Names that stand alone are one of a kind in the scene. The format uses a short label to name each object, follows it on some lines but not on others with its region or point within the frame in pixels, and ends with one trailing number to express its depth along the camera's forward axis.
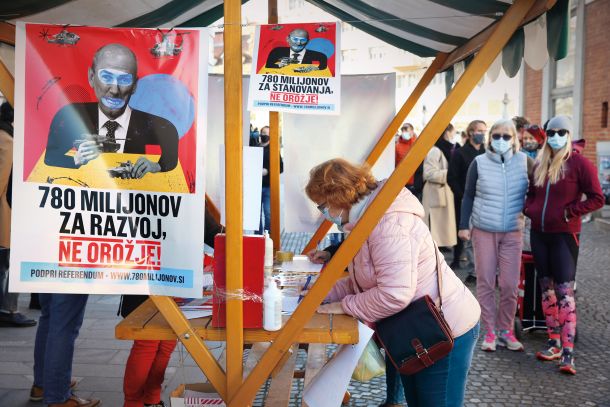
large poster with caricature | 2.73
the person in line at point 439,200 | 8.77
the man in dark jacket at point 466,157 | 7.86
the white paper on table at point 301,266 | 4.15
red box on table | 2.85
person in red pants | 3.57
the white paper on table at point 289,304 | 3.14
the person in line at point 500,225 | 5.40
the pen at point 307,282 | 3.44
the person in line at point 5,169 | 5.37
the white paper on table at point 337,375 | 2.88
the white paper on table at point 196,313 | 3.08
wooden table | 2.83
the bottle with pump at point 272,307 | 2.84
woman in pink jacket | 2.78
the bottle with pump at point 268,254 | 3.29
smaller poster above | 4.09
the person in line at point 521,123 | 8.03
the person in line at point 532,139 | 7.19
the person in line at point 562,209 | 5.09
